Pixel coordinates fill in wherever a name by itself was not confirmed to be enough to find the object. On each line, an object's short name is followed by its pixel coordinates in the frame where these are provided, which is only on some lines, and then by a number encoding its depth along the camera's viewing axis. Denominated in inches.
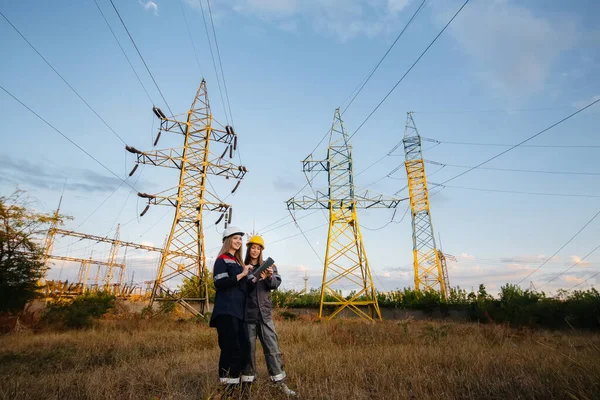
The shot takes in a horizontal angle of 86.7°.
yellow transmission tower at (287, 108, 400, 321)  517.7
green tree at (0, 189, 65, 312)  361.1
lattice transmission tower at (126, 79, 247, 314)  505.0
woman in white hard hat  130.6
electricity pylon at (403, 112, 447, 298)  818.8
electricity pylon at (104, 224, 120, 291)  1382.9
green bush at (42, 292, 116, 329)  475.8
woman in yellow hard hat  138.5
